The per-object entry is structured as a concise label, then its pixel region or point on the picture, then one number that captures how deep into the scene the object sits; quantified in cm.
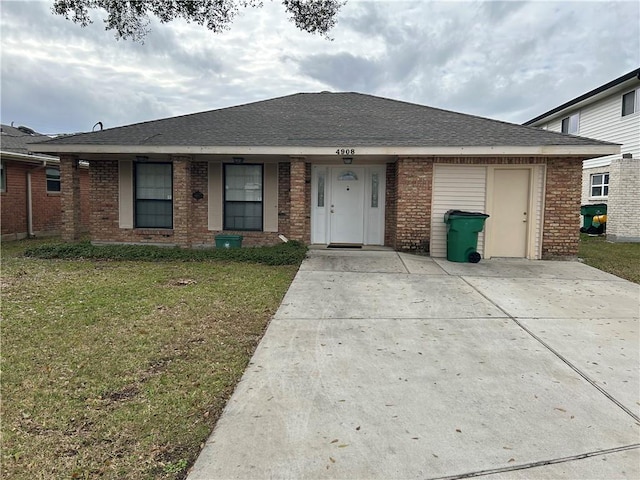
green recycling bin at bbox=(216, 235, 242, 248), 1071
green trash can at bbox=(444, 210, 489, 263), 920
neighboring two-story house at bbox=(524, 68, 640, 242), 1445
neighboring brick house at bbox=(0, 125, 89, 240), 1330
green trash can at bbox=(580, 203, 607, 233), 1620
